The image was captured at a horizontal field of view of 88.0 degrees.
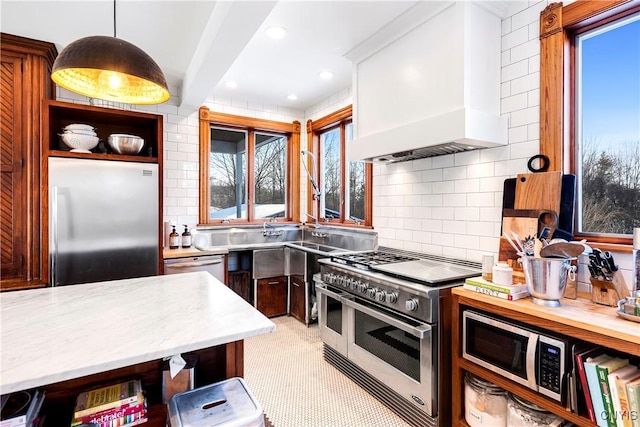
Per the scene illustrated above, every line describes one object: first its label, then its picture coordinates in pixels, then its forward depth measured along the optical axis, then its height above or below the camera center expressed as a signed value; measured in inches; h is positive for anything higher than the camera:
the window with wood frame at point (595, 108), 69.7 +22.7
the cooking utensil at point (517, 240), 72.4 -7.0
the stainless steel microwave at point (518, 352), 55.9 -26.7
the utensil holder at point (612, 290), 60.5 -15.0
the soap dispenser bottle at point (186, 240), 140.7 -13.2
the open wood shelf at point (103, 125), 107.0 +31.4
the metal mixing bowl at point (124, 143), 115.3 +23.1
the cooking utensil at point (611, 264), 60.5 -10.1
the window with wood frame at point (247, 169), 157.8 +20.6
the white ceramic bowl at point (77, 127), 110.0 +27.5
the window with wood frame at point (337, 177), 146.5 +15.3
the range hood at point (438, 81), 80.8 +34.2
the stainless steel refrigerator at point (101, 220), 104.9 -3.7
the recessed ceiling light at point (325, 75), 131.6 +54.4
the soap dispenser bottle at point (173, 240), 139.9 -13.2
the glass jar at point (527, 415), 59.5 -37.9
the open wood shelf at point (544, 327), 49.9 -19.7
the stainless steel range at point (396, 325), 74.2 -30.6
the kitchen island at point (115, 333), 36.7 -16.4
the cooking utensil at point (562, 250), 58.6 -7.4
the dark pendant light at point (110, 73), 51.2 +24.0
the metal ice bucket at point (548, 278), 60.5 -12.9
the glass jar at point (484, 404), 66.4 -40.0
